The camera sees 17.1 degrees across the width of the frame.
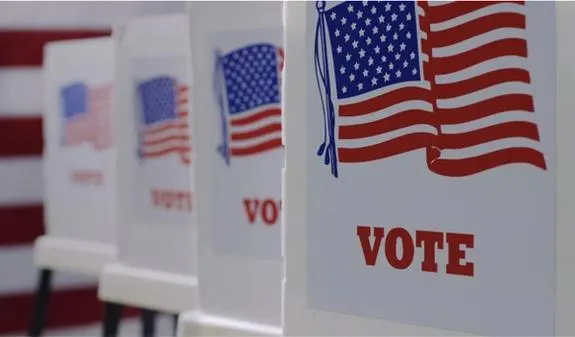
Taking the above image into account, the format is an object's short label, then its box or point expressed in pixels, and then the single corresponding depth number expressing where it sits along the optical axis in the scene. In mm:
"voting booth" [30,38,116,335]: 3569
